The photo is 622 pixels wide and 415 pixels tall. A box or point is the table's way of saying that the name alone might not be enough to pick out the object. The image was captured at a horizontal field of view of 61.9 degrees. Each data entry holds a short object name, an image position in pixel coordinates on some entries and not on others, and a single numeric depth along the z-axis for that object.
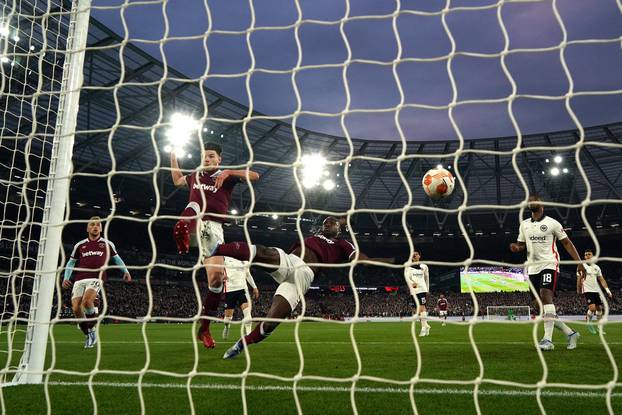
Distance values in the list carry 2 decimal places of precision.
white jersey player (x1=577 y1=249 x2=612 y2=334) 11.25
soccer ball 6.16
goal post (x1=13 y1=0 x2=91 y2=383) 4.38
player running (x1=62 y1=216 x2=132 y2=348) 7.55
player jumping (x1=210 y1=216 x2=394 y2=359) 4.74
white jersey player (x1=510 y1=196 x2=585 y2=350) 6.45
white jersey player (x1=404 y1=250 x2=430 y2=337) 12.23
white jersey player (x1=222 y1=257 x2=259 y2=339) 9.87
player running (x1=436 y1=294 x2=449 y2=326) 16.08
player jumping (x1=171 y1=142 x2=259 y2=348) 5.17
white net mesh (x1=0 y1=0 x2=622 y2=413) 3.35
